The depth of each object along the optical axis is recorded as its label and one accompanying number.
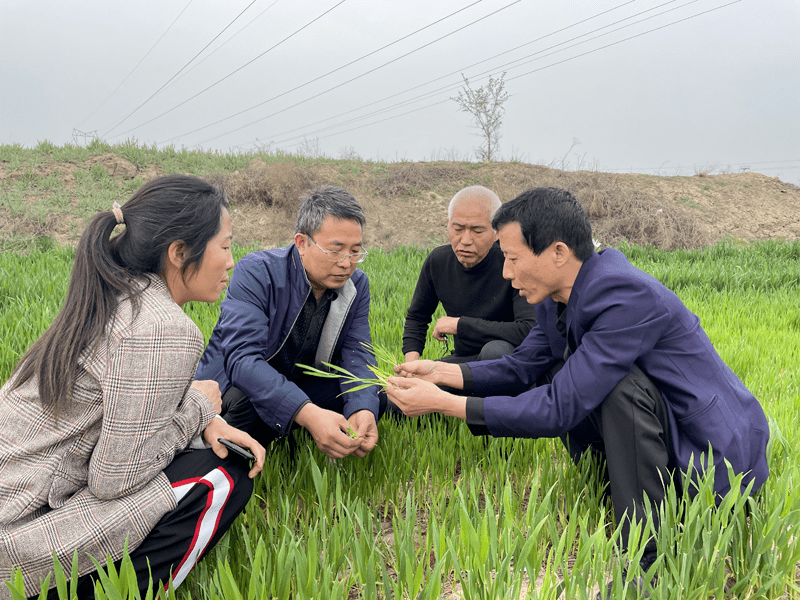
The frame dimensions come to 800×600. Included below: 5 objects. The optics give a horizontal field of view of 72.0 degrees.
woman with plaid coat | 1.37
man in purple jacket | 1.74
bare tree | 20.36
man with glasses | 2.25
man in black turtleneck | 3.19
